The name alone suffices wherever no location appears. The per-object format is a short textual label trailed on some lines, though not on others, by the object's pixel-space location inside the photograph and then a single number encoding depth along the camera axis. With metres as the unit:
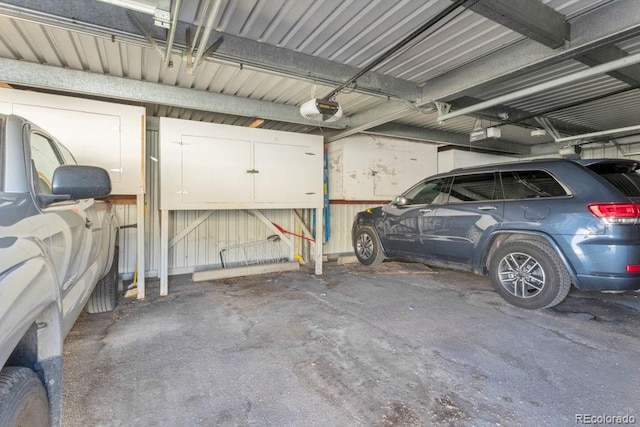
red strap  5.78
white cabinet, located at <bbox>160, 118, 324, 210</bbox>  4.14
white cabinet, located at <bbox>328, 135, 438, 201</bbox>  6.23
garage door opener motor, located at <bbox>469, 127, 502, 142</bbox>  4.82
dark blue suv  2.91
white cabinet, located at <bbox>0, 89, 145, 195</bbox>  3.32
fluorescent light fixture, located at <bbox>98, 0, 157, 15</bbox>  1.98
